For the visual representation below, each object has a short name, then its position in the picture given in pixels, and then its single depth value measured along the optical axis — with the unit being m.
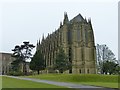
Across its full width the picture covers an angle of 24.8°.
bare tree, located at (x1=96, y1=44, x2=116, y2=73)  93.59
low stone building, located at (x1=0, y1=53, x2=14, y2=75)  145.69
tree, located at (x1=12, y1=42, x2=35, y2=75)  106.62
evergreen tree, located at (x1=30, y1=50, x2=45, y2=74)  94.19
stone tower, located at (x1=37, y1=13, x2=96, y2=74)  109.31
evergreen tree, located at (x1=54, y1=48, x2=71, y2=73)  82.44
